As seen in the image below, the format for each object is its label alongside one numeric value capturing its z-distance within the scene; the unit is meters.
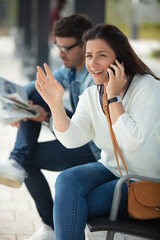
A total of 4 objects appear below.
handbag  3.28
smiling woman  3.36
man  4.67
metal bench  3.10
